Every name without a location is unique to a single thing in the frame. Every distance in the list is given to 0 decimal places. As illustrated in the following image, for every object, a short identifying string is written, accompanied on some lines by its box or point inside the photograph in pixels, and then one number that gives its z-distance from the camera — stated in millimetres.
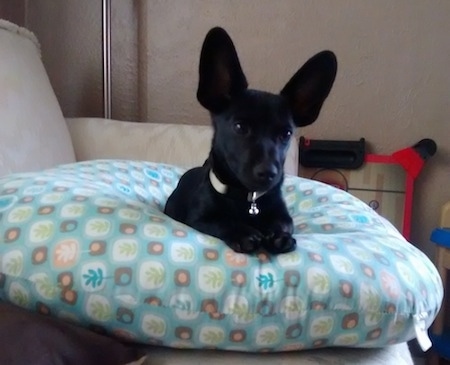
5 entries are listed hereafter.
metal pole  2092
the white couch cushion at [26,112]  1455
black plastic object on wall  2084
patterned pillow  785
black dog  990
